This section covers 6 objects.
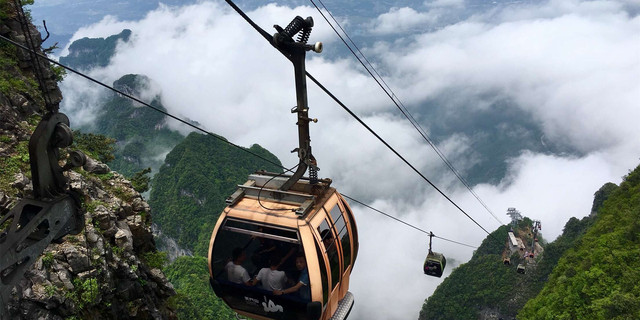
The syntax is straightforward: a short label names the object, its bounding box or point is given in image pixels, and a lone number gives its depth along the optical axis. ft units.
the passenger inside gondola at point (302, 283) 21.77
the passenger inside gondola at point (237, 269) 23.59
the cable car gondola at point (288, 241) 21.61
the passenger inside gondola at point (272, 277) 22.70
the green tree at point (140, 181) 71.87
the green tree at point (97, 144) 63.87
